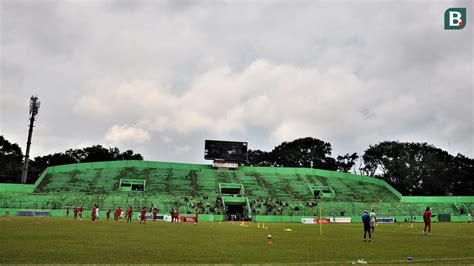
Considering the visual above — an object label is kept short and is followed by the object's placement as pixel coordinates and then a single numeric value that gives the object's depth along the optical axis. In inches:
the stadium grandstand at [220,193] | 2519.7
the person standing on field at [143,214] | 1609.0
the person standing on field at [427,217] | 1067.3
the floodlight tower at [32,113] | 3410.4
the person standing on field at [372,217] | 1036.5
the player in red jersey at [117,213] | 1854.8
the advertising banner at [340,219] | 2399.1
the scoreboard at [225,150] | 3366.1
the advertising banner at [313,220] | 2304.4
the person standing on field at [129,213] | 1706.4
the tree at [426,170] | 4099.4
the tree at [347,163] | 5177.2
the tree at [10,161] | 3996.1
